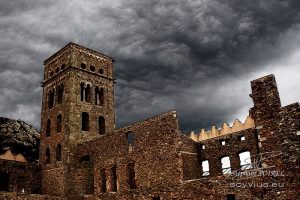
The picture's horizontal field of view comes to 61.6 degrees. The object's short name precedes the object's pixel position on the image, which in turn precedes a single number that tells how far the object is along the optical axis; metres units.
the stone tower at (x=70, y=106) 23.31
